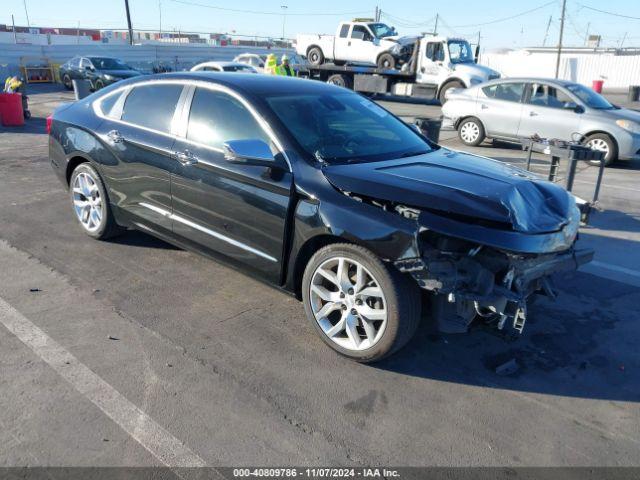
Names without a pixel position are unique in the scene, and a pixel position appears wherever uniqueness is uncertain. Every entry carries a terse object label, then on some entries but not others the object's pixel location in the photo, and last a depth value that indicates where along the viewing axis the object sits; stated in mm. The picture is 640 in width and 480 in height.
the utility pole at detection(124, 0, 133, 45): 46812
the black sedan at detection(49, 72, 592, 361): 3197
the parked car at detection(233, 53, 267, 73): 28597
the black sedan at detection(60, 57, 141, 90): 22766
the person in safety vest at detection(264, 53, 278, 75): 16312
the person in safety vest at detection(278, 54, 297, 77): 15455
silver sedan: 10383
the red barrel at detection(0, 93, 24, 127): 13898
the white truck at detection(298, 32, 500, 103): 20600
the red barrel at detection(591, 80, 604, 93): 29048
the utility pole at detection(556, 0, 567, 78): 38203
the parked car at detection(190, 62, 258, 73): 19344
